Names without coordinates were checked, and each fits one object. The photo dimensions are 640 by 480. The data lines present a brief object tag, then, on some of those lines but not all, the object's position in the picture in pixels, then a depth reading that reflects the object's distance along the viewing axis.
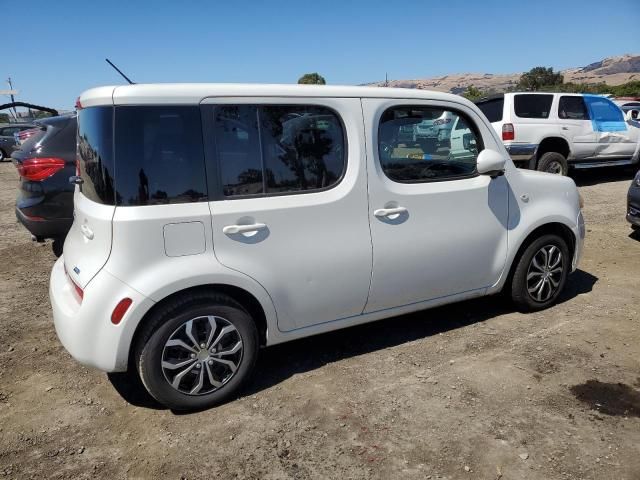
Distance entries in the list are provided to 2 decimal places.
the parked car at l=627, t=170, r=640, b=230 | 6.21
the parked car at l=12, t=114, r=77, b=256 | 5.04
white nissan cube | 2.67
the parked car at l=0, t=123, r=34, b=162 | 20.23
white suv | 9.34
